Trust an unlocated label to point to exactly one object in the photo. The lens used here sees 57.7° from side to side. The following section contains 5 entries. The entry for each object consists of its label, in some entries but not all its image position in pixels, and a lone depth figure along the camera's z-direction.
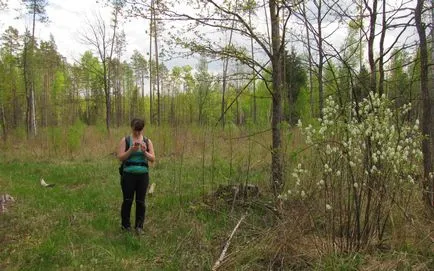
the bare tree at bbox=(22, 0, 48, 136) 24.17
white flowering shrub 3.76
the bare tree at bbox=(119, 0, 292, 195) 6.47
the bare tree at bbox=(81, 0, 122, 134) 24.08
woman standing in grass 5.52
